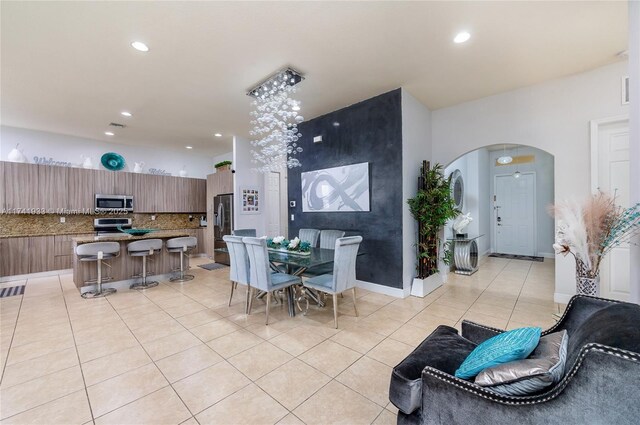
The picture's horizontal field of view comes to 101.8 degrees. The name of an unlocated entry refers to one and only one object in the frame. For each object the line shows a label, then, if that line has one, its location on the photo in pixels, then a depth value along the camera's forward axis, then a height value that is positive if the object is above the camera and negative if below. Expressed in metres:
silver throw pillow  1.00 -0.66
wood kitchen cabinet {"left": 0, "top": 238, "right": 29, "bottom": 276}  4.85 -0.82
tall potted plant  3.91 -0.09
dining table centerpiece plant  3.43 -0.47
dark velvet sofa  0.81 -0.66
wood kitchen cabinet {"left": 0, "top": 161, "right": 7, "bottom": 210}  4.88 +0.51
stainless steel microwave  5.90 +0.22
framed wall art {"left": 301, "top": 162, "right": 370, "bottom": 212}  4.27 +0.39
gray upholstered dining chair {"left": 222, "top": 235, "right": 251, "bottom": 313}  3.25 -0.62
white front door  6.93 -0.14
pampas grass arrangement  2.20 -0.20
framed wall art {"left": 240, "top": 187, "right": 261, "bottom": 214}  6.13 +0.25
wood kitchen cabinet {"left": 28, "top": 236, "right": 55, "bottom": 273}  5.11 -0.82
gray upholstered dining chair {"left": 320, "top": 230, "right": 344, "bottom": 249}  4.10 -0.42
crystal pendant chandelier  3.36 +1.37
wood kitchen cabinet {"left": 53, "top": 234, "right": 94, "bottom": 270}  5.36 -0.82
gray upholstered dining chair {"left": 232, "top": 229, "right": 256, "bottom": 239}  4.45 -0.37
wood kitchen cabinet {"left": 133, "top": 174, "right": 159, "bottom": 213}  6.52 +0.49
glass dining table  2.97 -0.58
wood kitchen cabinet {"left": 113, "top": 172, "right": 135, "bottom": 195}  6.20 +0.70
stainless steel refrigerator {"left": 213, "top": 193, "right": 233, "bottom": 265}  6.11 -0.21
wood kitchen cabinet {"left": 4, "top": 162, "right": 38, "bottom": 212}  4.94 +0.53
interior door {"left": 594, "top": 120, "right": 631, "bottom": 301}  3.18 +0.35
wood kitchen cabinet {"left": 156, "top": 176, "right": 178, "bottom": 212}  6.95 +0.48
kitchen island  4.18 -0.92
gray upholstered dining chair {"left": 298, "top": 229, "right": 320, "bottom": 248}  4.39 -0.42
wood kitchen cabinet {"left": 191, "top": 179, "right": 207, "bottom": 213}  7.58 +0.49
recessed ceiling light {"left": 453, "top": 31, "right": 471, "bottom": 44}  2.58 +1.75
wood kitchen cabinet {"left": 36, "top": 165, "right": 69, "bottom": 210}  5.26 +0.50
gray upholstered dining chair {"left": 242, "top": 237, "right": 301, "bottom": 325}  2.95 -0.70
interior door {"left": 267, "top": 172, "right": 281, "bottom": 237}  6.88 +0.20
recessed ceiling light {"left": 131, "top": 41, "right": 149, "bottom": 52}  2.66 +1.73
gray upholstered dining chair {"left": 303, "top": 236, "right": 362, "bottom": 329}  2.91 -0.73
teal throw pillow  1.17 -0.66
